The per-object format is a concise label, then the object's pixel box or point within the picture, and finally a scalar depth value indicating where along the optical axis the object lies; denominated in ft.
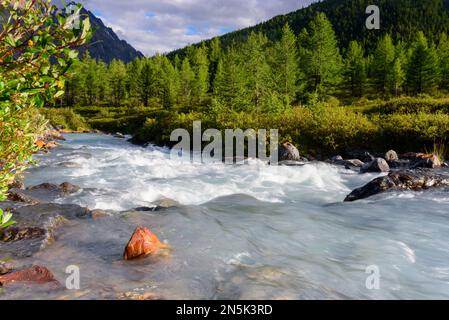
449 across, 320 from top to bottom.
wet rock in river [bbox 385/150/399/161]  70.08
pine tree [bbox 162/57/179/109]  217.56
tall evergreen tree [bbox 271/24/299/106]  161.38
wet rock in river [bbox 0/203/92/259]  24.93
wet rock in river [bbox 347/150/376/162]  75.50
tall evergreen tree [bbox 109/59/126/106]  286.54
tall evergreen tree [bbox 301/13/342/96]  163.53
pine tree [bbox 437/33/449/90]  194.08
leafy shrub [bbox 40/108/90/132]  179.11
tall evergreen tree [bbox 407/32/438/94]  185.98
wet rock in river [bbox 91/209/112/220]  32.81
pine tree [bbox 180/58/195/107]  249.55
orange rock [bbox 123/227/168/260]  24.09
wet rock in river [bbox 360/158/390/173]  63.72
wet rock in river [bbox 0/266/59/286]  19.67
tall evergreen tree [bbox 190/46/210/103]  235.52
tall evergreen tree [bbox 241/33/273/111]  130.72
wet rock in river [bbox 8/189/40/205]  36.70
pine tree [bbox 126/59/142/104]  269.23
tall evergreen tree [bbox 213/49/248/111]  142.06
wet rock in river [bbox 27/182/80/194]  44.00
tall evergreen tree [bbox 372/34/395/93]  208.13
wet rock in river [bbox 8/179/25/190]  44.86
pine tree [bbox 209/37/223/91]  283.63
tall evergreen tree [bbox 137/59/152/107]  254.68
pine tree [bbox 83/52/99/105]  287.89
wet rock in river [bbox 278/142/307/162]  76.18
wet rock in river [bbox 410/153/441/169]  61.92
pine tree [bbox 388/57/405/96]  192.00
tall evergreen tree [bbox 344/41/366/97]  223.10
